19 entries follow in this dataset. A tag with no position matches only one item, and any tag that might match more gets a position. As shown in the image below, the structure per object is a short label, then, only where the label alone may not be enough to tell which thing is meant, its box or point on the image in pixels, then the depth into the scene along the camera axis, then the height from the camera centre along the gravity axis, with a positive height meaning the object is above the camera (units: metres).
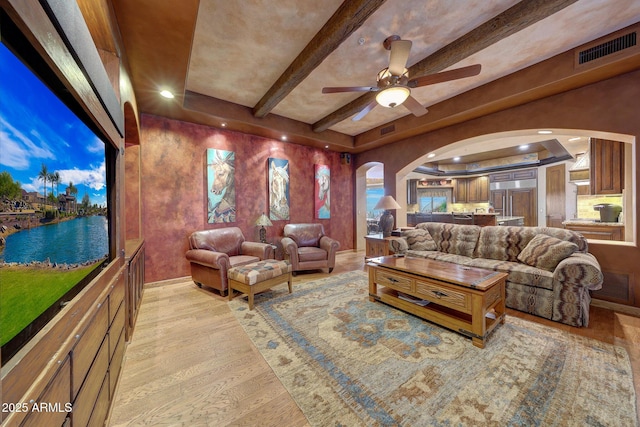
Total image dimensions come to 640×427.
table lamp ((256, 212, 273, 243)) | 4.46 -0.24
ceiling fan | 2.17 +1.33
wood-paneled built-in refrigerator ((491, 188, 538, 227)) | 7.69 +0.21
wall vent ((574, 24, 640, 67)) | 2.38 +1.70
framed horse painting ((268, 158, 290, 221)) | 4.96 +0.49
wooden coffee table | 2.11 -0.84
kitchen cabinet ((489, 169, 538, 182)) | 7.66 +1.15
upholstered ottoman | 2.91 -0.84
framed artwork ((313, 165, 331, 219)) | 5.70 +0.47
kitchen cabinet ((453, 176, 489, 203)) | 8.84 +0.76
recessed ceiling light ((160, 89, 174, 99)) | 3.00 +1.55
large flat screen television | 0.63 +0.07
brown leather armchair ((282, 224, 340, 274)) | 4.16 -0.69
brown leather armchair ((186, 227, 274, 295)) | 3.25 -0.65
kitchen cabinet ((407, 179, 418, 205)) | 9.89 +0.80
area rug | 1.43 -1.23
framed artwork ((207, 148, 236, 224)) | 4.23 +0.48
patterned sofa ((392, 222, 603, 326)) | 2.40 -0.67
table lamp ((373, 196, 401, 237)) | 4.66 -0.12
